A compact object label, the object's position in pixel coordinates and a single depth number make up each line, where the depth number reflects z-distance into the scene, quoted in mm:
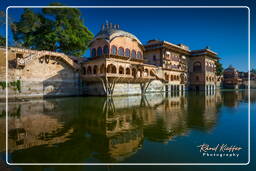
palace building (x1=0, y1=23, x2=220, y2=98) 25094
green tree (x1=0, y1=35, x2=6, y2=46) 29547
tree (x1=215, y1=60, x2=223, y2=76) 65894
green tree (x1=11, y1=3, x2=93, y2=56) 32469
